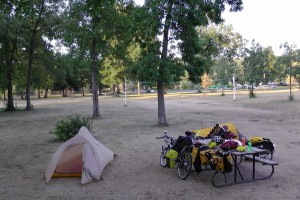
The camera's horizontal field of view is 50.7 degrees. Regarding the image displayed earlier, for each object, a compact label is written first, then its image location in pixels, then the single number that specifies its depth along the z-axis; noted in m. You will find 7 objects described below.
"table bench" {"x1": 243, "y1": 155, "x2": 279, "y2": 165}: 6.62
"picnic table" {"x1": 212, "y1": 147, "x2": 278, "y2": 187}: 6.38
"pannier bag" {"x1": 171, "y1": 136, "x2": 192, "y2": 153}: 7.38
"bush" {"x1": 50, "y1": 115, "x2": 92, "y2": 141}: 12.14
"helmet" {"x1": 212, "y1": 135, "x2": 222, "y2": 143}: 7.14
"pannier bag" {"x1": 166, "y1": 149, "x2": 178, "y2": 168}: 7.53
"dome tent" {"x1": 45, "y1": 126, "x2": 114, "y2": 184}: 7.27
